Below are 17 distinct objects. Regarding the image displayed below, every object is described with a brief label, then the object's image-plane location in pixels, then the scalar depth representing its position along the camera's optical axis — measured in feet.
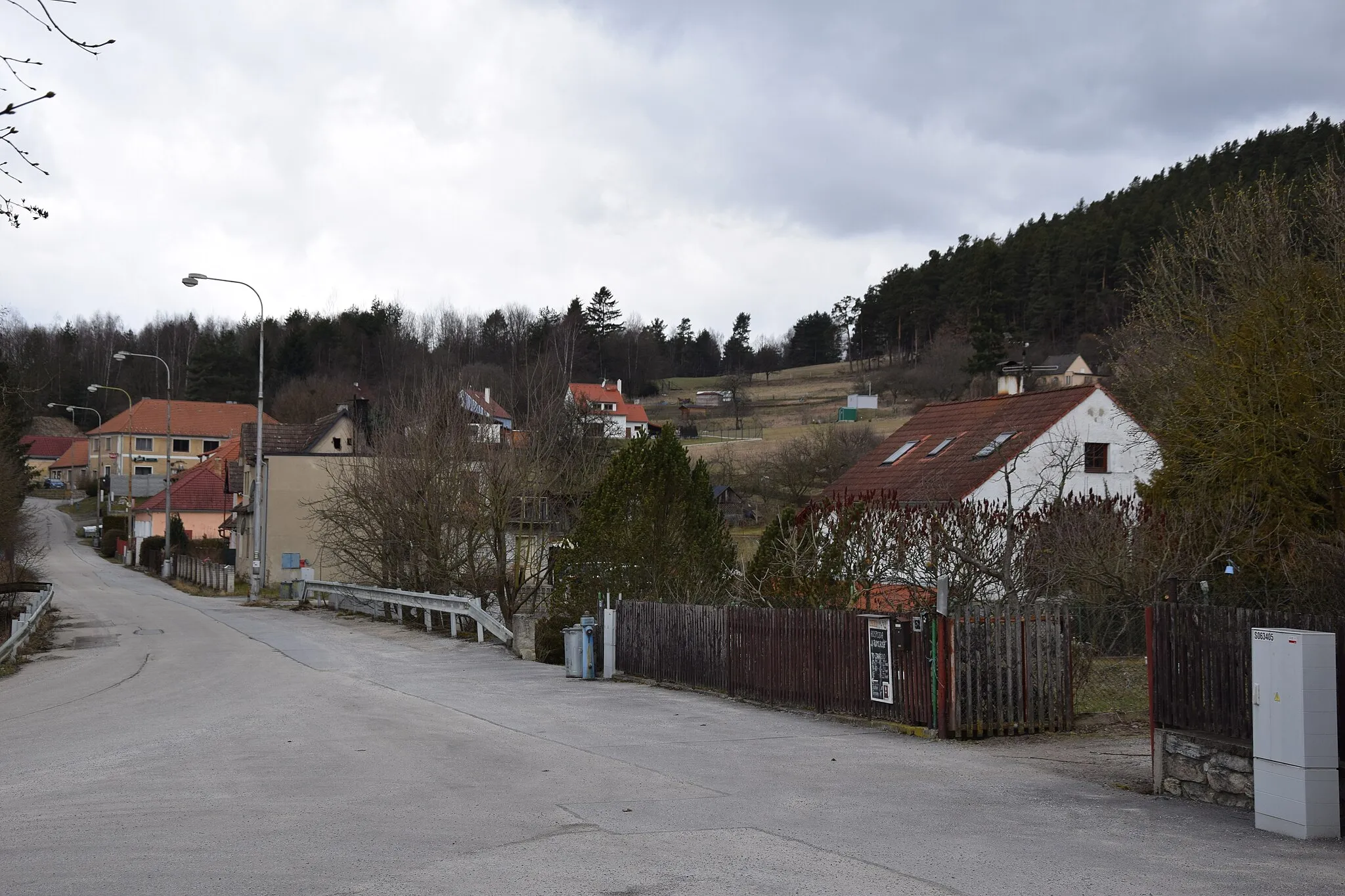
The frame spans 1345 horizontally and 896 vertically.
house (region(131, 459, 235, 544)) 245.24
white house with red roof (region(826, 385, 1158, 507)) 115.03
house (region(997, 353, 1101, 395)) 252.24
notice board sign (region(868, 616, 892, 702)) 45.44
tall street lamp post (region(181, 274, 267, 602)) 131.85
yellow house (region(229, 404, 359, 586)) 161.17
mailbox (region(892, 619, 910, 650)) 44.42
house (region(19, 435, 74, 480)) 449.48
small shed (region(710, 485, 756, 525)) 212.54
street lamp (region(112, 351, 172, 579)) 174.40
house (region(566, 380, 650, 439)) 354.13
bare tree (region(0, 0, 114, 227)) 24.17
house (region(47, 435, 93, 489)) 419.95
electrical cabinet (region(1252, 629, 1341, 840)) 27.27
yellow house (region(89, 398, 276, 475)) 359.25
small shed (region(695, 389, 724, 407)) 424.87
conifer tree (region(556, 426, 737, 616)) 75.82
